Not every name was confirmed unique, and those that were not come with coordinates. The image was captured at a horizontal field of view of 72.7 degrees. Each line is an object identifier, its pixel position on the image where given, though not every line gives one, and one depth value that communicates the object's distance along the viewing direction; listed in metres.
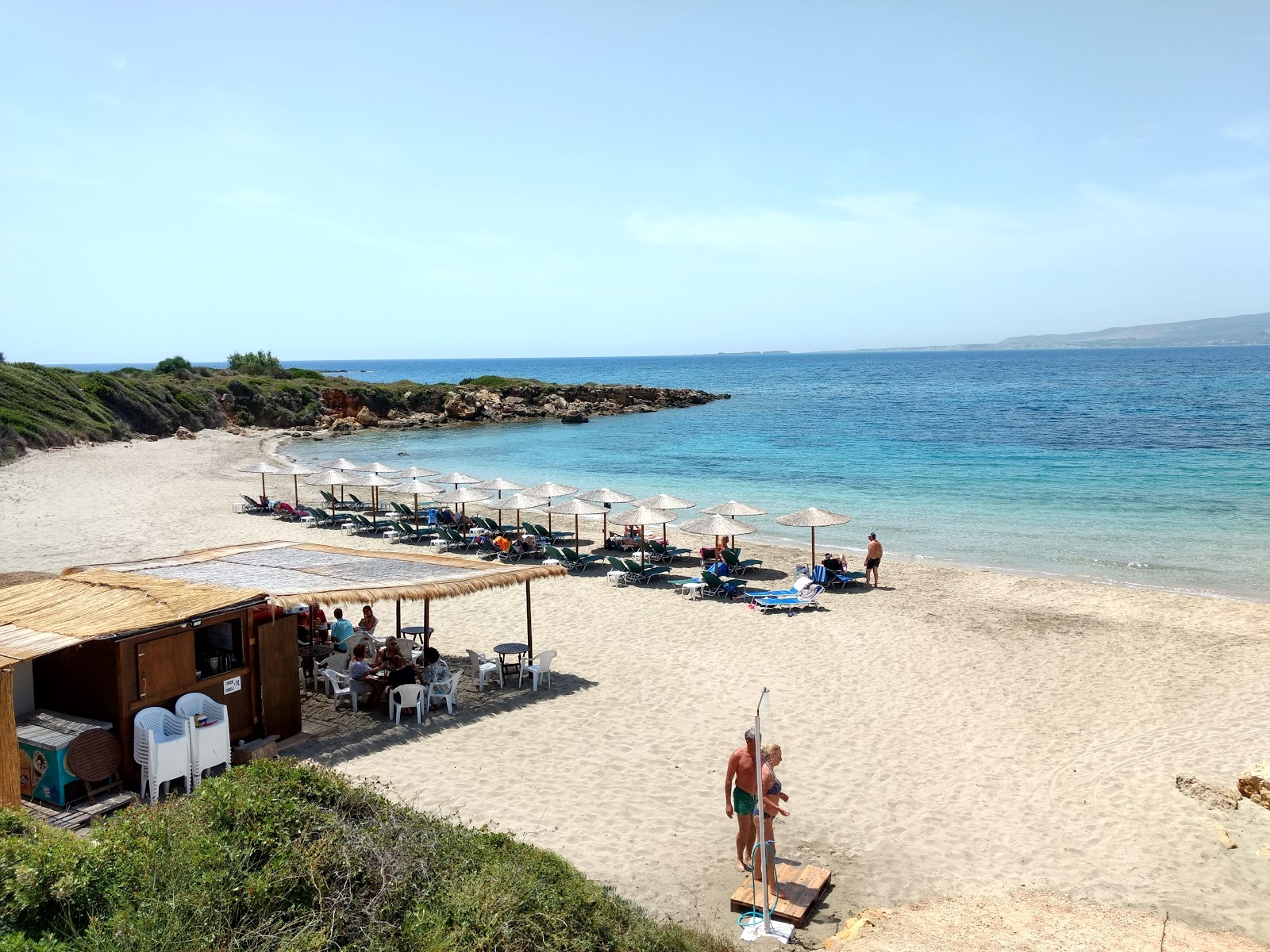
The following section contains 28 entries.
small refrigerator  7.45
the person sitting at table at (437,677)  10.52
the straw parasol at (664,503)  18.97
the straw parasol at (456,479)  23.94
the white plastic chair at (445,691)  10.50
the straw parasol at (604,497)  19.81
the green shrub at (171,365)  67.56
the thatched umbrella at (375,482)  23.58
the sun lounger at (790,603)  15.65
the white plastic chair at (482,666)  11.36
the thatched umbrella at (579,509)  19.42
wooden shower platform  6.29
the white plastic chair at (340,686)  10.45
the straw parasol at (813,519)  17.98
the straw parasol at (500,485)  21.69
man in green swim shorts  6.68
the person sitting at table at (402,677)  10.30
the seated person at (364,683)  10.45
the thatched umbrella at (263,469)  26.05
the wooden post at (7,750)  7.02
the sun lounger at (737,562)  18.33
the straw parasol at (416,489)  22.45
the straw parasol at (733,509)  18.23
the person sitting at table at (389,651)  10.74
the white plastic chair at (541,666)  11.28
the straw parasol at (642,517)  18.30
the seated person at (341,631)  12.22
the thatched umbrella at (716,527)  17.50
